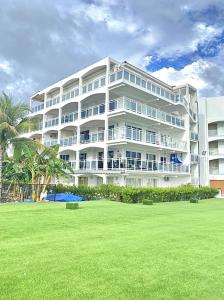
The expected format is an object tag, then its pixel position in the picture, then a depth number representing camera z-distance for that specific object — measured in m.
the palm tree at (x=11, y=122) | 17.06
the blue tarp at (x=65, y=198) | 19.52
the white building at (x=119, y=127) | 23.55
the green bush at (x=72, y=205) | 13.03
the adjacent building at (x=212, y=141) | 34.90
